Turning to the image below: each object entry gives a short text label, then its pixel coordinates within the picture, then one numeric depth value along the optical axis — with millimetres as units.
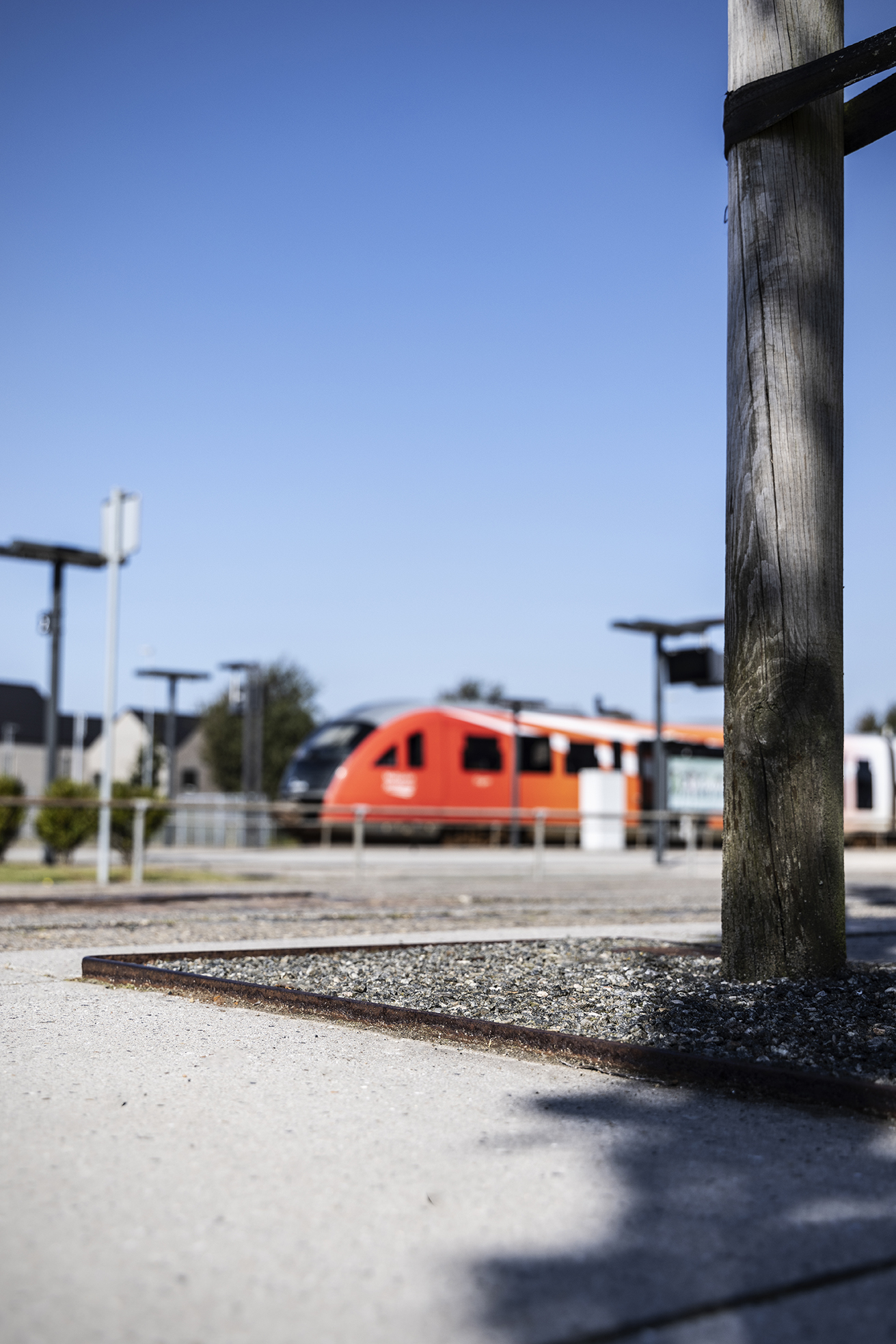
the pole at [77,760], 60328
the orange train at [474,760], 25797
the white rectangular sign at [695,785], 30234
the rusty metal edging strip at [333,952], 5438
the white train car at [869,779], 32688
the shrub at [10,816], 15711
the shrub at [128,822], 15875
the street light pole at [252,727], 29344
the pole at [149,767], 41344
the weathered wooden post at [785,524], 4469
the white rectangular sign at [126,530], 12688
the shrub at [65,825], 15492
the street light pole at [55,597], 15734
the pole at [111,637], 12711
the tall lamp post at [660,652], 20875
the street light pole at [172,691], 25938
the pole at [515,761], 25672
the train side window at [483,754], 27172
